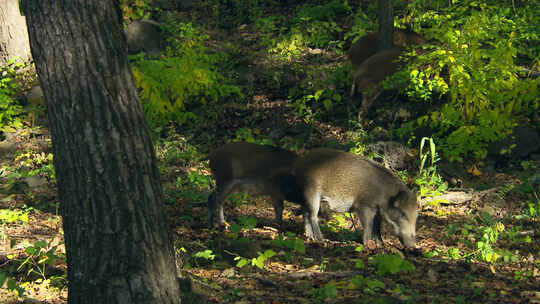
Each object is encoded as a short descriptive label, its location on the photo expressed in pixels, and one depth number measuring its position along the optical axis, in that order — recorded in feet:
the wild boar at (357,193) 38.81
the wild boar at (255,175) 41.27
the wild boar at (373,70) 60.08
